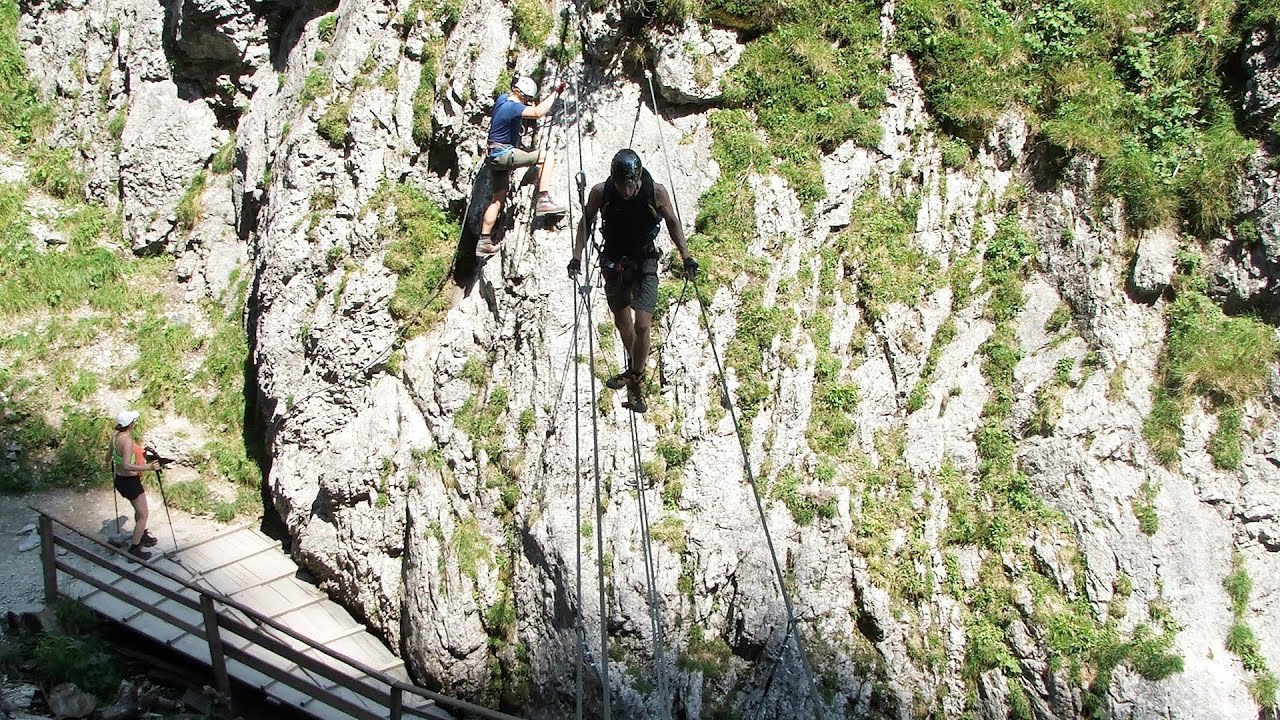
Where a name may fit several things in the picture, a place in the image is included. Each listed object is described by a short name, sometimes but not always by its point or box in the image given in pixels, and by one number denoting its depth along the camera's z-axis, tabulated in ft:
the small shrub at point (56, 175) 54.13
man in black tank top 27.22
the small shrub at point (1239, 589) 29.66
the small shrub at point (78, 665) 33.68
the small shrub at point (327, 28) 48.75
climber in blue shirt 36.60
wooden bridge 32.55
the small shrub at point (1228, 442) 31.42
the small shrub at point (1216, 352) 32.07
